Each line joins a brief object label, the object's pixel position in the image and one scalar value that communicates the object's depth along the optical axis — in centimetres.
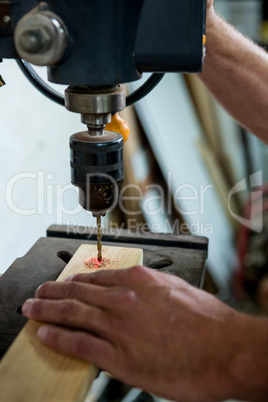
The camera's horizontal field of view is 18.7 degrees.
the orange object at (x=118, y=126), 80
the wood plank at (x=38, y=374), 69
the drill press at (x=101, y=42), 67
